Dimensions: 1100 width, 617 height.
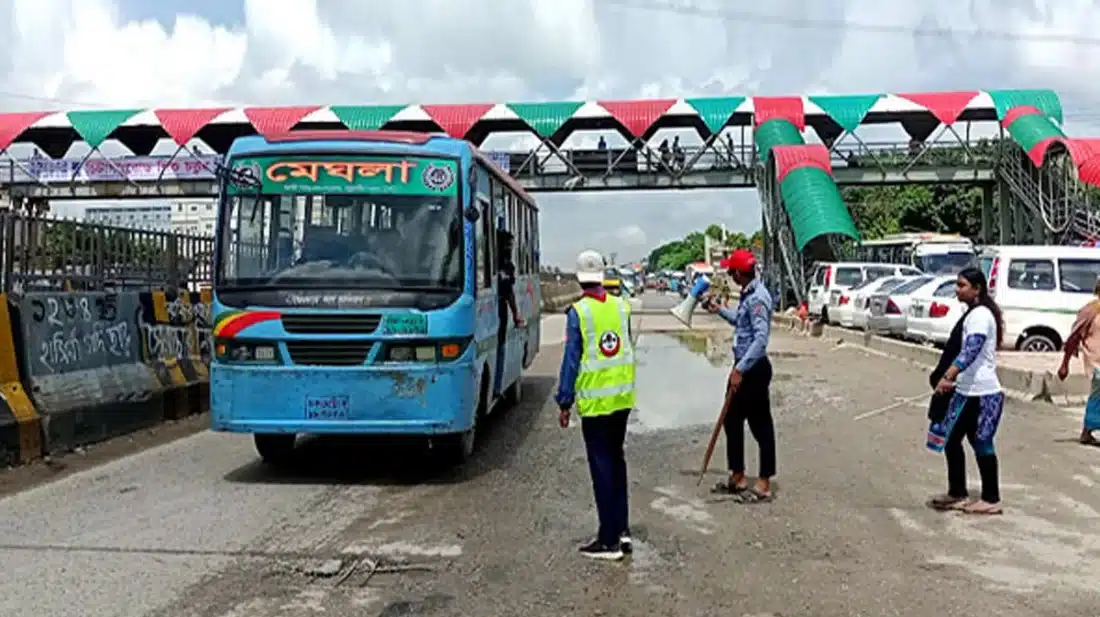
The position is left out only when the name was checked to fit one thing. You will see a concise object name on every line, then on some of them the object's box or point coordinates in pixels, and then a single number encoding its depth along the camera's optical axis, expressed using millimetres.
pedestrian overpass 42031
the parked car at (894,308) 22016
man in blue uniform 8234
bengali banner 45375
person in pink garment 11641
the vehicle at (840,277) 28844
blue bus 8828
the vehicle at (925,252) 32500
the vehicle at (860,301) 24656
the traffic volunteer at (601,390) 6762
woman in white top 7820
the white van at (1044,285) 17156
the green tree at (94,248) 11227
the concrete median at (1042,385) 14133
